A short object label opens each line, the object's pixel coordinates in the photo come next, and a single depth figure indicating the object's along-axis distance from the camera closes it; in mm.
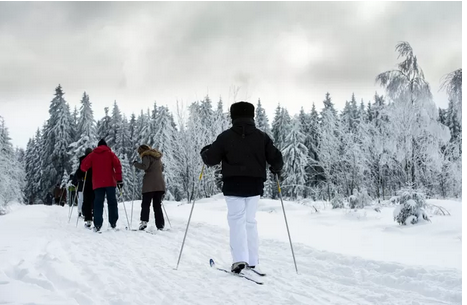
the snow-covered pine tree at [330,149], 29703
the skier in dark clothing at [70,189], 20562
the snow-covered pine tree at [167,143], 37544
